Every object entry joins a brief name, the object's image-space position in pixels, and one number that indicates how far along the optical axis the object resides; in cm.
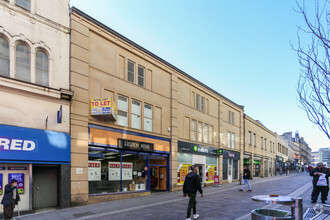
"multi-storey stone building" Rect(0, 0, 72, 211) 1045
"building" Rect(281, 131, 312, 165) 8116
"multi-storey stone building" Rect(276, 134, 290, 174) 5204
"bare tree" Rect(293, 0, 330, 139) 579
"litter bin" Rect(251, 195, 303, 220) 495
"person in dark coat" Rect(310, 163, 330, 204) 1198
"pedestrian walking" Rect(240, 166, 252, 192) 1842
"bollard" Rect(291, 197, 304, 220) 513
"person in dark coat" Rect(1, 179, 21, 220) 867
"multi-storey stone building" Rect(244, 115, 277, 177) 3572
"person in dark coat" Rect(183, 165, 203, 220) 907
